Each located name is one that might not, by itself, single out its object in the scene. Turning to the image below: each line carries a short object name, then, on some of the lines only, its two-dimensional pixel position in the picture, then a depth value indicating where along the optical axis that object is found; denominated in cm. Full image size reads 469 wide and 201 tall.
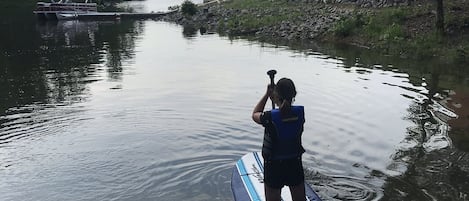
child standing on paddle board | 590
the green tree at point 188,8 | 5456
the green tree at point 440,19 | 2578
